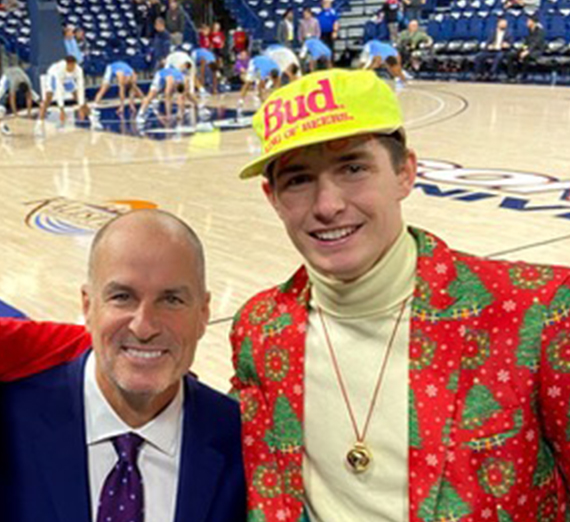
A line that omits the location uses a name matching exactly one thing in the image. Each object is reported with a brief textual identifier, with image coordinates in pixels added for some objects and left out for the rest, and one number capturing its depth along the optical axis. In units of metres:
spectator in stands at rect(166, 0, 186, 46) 17.30
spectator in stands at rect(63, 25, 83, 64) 14.30
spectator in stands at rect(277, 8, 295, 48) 17.97
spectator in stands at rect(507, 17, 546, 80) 15.31
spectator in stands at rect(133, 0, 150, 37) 18.05
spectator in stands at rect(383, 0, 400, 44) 18.36
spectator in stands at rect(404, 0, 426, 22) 19.89
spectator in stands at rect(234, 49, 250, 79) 17.03
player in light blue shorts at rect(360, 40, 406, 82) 14.65
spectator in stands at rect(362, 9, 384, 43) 18.73
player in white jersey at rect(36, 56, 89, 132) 12.02
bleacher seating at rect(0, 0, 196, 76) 16.62
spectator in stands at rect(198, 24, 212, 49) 17.87
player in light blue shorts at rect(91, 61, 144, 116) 12.58
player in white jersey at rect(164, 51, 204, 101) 12.70
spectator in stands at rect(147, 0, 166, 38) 17.52
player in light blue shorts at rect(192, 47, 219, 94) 15.09
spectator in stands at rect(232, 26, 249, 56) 18.31
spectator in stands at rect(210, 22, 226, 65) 17.98
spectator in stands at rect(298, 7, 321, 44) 17.69
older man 1.36
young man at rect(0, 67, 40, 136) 12.32
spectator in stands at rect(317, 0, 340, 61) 18.34
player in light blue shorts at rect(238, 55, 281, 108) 12.55
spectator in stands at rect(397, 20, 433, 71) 18.05
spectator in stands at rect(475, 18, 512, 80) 16.19
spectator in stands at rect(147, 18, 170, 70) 16.97
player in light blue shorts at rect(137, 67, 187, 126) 11.95
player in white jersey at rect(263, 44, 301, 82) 13.21
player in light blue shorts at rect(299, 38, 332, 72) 15.23
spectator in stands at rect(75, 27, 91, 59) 16.38
